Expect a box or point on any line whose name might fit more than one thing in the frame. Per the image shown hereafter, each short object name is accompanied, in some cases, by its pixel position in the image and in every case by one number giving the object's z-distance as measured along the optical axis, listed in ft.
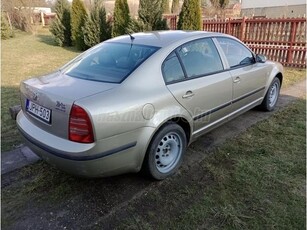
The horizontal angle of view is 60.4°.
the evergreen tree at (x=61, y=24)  48.55
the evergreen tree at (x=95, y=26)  41.47
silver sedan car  7.25
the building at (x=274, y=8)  73.03
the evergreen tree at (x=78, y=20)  44.93
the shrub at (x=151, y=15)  35.55
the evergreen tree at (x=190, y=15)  32.40
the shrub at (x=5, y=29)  57.00
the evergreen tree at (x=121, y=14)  39.01
